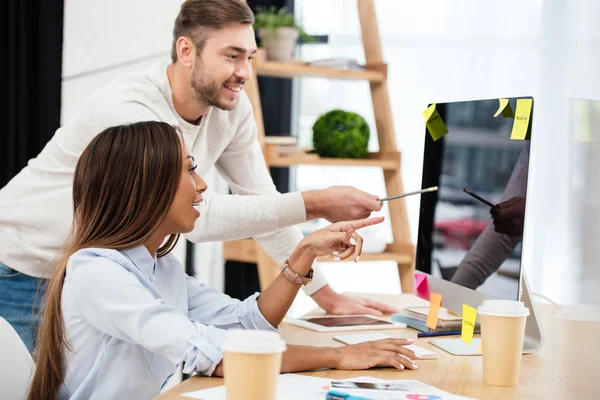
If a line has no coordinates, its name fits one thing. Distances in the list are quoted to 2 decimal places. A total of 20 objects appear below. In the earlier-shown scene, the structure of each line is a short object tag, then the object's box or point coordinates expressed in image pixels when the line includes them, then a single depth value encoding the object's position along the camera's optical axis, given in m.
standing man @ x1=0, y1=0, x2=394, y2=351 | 1.87
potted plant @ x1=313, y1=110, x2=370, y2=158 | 3.29
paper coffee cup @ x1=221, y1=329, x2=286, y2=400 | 0.91
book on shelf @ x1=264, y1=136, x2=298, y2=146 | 3.25
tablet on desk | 1.78
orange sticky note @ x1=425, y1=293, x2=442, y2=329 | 1.65
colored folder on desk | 1.76
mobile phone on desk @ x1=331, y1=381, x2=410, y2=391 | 1.19
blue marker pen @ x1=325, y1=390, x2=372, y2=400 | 1.11
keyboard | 1.49
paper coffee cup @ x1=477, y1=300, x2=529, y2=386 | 1.27
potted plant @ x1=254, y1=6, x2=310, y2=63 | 3.30
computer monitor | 1.47
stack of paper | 1.15
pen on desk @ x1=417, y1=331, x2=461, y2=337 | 1.72
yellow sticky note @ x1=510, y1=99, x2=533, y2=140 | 1.44
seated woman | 1.23
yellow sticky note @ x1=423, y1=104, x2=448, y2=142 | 1.73
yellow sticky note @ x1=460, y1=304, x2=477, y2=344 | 1.42
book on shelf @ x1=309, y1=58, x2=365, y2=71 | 3.34
